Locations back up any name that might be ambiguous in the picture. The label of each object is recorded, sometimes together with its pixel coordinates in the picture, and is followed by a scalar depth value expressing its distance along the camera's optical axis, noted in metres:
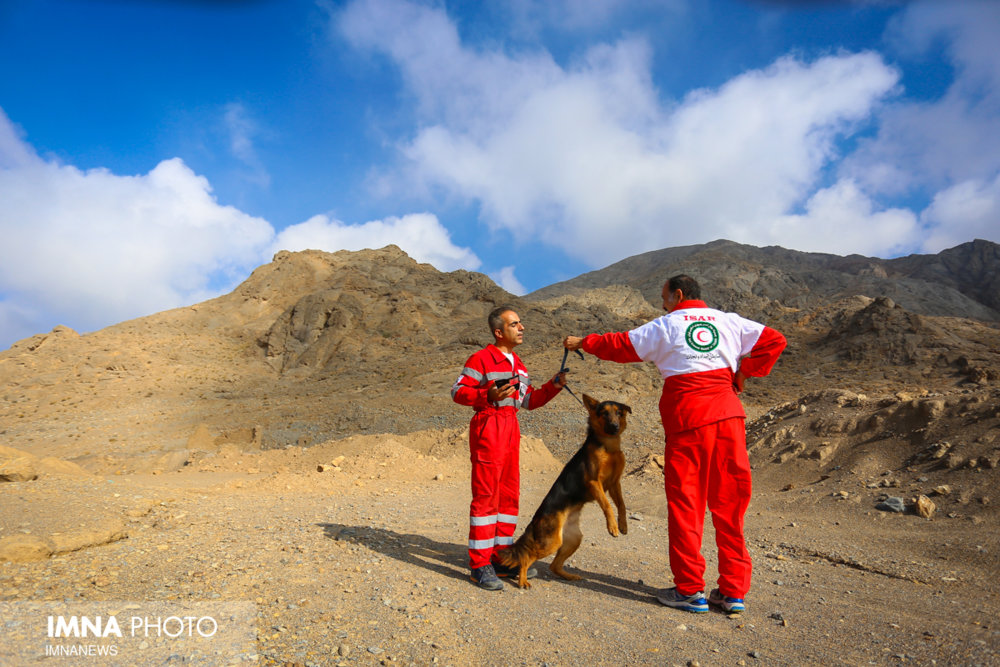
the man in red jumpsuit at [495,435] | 4.18
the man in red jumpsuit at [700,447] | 3.70
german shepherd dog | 4.01
